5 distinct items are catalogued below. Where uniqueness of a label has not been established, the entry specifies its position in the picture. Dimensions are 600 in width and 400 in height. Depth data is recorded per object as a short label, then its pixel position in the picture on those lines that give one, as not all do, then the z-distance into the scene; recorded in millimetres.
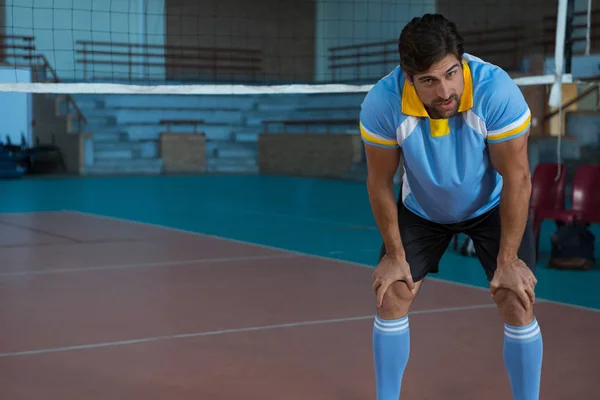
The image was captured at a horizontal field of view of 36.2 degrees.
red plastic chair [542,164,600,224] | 7039
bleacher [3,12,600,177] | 21125
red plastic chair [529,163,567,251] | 7191
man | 2679
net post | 7093
